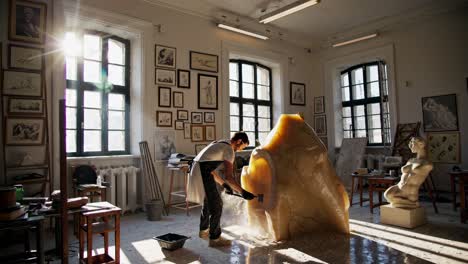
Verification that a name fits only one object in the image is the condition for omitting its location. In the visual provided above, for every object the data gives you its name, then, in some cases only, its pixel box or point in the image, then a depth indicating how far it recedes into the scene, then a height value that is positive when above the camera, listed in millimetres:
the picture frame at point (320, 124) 8789 +439
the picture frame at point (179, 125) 6207 +352
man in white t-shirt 3715 -427
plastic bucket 5004 -1023
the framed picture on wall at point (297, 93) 8531 +1270
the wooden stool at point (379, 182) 5094 -695
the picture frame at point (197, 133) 6441 +198
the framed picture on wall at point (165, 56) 6004 +1642
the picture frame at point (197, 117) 6461 +510
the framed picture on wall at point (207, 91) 6594 +1061
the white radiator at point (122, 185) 5215 -680
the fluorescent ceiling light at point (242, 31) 6724 +2375
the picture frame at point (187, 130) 6336 +256
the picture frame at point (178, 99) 6191 +845
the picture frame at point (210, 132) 6660 +210
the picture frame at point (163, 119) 5969 +460
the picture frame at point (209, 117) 6656 +530
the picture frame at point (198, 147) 6480 -85
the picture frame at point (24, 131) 4461 +213
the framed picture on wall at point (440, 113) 6566 +532
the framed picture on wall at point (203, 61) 6504 +1672
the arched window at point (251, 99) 7742 +1075
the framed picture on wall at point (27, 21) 4551 +1787
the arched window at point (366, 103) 7748 +945
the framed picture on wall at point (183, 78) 6285 +1263
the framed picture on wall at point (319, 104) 8860 +993
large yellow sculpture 3871 -561
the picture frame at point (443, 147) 6496 -178
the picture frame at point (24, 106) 4480 +567
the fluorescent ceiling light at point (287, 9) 5623 +2394
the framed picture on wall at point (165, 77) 6000 +1254
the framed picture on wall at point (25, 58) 4521 +1259
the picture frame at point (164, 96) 6004 +878
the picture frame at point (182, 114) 6247 +556
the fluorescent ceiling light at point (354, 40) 7422 +2345
